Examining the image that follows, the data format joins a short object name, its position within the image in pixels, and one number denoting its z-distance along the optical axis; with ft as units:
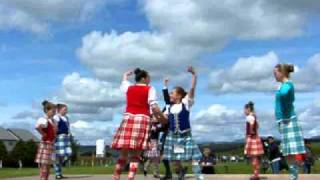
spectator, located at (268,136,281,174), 78.95
